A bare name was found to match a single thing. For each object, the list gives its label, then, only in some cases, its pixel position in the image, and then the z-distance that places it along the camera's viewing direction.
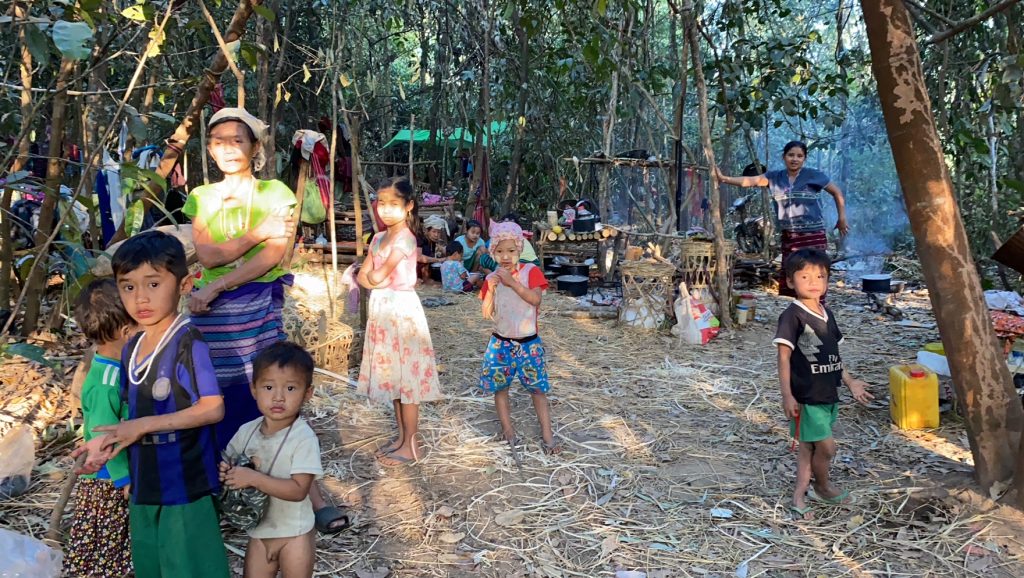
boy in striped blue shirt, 2.04
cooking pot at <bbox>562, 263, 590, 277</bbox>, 10.00
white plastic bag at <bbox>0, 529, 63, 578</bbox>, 2.39
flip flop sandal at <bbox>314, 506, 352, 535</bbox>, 3.12
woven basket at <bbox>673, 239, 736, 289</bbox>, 7.06
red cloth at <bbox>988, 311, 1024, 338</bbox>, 4.45
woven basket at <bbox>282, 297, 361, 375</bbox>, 5.37
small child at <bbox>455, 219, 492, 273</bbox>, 9.81
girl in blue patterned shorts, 3.88
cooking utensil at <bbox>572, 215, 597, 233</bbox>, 9.46
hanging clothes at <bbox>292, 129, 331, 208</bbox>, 5.17
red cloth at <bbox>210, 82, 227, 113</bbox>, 7.53
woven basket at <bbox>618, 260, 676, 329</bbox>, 6.99
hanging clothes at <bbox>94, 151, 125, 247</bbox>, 5.48
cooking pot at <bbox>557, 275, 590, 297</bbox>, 9.18
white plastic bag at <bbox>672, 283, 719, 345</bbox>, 6.68
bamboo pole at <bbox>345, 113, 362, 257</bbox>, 4.94
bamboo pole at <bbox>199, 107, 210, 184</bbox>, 4.38
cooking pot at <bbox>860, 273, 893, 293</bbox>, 8.02
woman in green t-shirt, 2.82
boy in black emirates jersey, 3.25
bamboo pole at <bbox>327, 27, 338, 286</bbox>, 4.95
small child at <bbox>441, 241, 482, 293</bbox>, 9.73
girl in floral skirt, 3.68
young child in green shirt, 2.31
